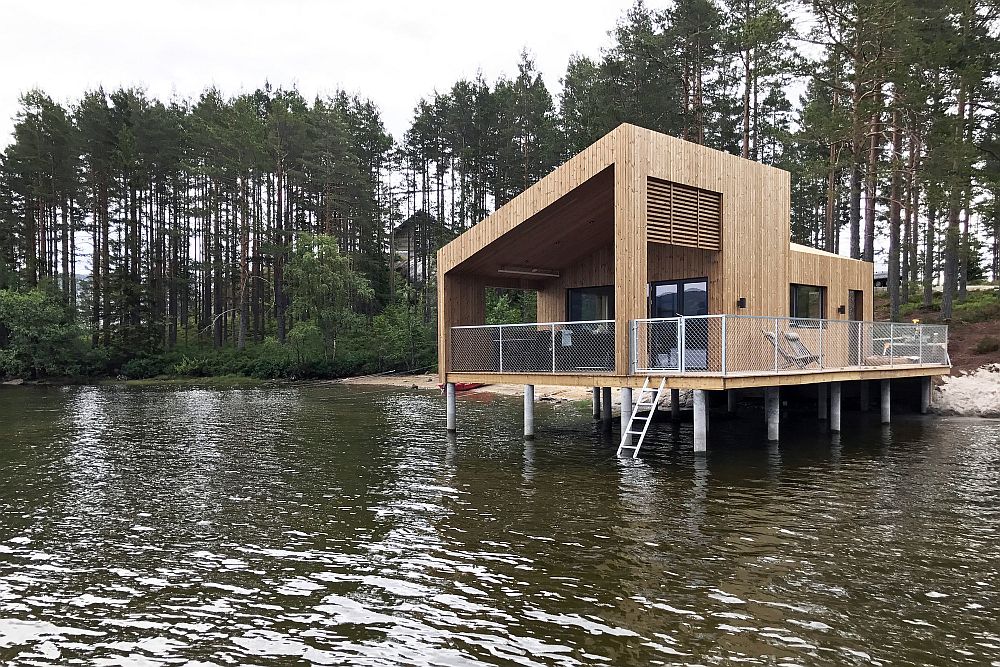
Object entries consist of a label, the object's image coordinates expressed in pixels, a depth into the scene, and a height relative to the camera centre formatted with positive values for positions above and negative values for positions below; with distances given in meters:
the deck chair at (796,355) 14.95 -0.40
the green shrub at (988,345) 23.62 -0.33
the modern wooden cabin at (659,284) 13.99 +1.32
